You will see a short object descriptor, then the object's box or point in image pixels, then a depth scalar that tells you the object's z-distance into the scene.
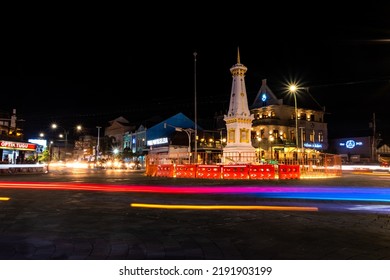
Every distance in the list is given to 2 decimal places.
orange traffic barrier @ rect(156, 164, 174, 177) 26.52
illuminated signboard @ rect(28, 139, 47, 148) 81.00
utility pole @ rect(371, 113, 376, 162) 64.19
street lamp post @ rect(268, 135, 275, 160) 60.17
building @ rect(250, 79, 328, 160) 60.99
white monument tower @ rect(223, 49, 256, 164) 31.22
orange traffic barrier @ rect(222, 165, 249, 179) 23.25
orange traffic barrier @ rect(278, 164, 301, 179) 23.25
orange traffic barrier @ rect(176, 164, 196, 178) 25.58
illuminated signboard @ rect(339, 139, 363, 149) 69.38
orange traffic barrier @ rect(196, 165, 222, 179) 24.20
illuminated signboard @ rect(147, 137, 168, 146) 61.28
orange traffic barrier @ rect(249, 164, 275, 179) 23.03
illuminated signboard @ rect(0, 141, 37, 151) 46.86
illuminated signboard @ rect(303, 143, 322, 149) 64.69
